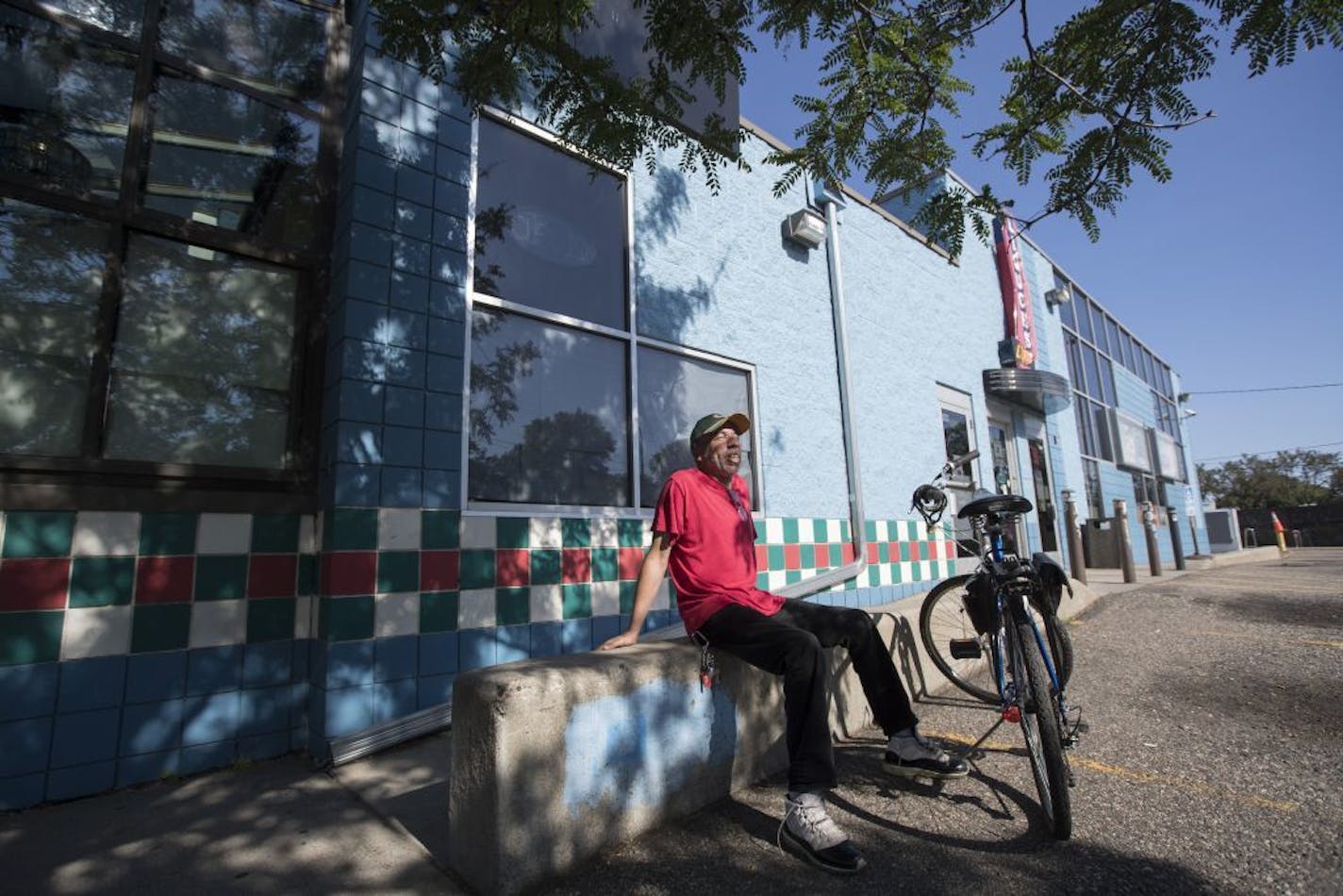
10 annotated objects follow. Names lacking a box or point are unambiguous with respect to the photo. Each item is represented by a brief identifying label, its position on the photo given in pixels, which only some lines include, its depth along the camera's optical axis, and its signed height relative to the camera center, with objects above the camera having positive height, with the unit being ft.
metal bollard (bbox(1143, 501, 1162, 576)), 31.86 -0.79
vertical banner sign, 31.96 +12.33
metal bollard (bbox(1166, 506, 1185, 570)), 35.06 -0.64
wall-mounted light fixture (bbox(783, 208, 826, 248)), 20.61 +10.24
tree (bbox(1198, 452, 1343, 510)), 156.76 +11.94
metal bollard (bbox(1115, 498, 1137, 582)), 29.19 -0.46
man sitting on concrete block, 7.12 -1.13
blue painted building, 9.20 +3.07
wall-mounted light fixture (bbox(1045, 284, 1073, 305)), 38.73 +14.46
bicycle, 7.33 -1.57
